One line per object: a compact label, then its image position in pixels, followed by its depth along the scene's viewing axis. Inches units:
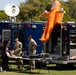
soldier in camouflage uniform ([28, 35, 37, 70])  657.0
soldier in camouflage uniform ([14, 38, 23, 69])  680.4
